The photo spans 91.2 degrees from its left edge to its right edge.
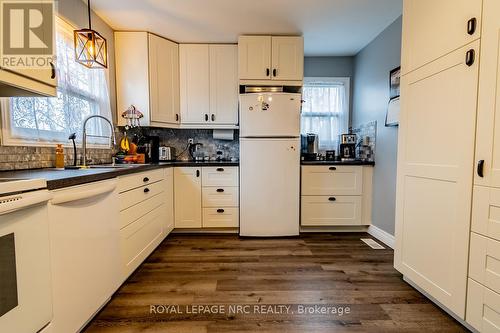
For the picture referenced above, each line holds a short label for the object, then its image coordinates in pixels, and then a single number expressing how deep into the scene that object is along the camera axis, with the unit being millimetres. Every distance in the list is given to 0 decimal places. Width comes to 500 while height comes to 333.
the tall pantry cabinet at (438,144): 1354
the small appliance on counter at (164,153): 3264
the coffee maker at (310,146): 3338
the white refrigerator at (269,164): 2834
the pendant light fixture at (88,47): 1686
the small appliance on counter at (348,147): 3273
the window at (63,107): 1617
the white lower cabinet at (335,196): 3000
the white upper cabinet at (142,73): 2828
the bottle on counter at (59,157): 1833
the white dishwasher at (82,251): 1129
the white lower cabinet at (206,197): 2967
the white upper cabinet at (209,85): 3148
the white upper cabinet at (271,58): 2898
